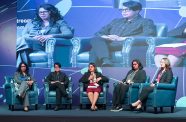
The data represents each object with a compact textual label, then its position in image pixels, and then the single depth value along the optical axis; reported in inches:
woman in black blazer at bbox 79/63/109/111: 296.4
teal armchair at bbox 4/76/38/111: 292.2
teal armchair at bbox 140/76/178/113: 275.3
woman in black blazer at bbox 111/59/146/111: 293.3
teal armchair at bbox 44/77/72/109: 300.4
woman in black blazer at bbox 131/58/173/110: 277.6
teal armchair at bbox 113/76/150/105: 291.0
